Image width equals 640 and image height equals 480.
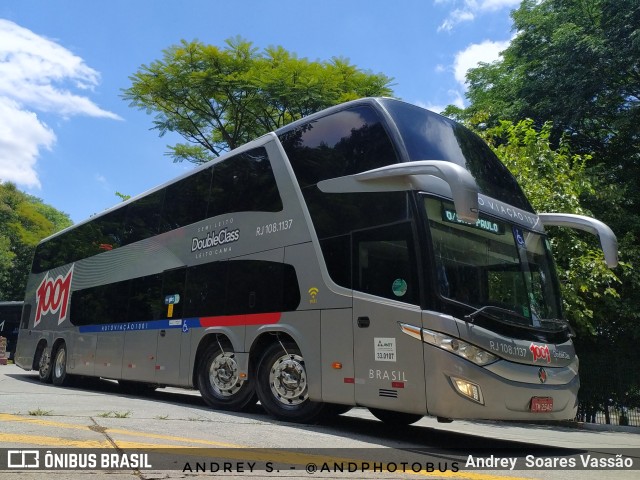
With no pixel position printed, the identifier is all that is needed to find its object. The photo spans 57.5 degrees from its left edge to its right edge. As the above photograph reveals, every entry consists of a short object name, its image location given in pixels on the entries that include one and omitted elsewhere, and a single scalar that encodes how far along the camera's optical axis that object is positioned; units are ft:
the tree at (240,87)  64.85
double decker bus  21.27
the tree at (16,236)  148.66
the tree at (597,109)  49.01
